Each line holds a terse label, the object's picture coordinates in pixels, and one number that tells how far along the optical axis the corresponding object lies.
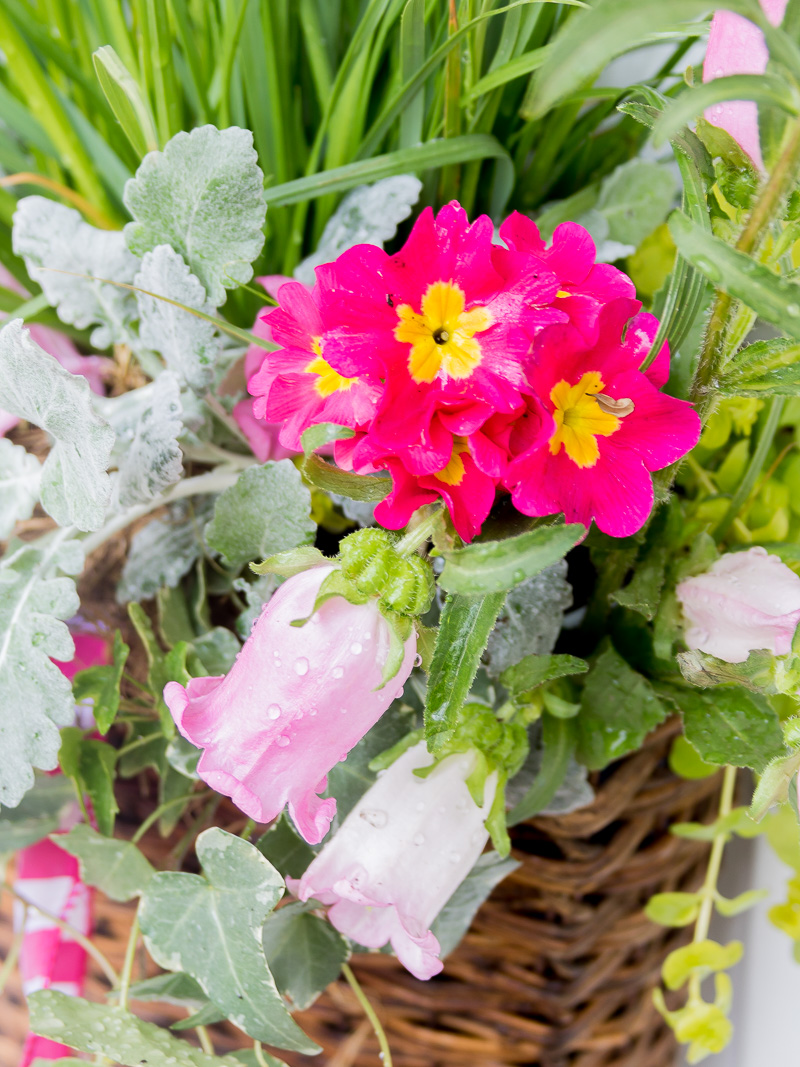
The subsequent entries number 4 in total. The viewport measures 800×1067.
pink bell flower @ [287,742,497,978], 0.37
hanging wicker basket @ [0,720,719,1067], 0.53
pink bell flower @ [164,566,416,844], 0.29
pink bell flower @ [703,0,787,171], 0.28
